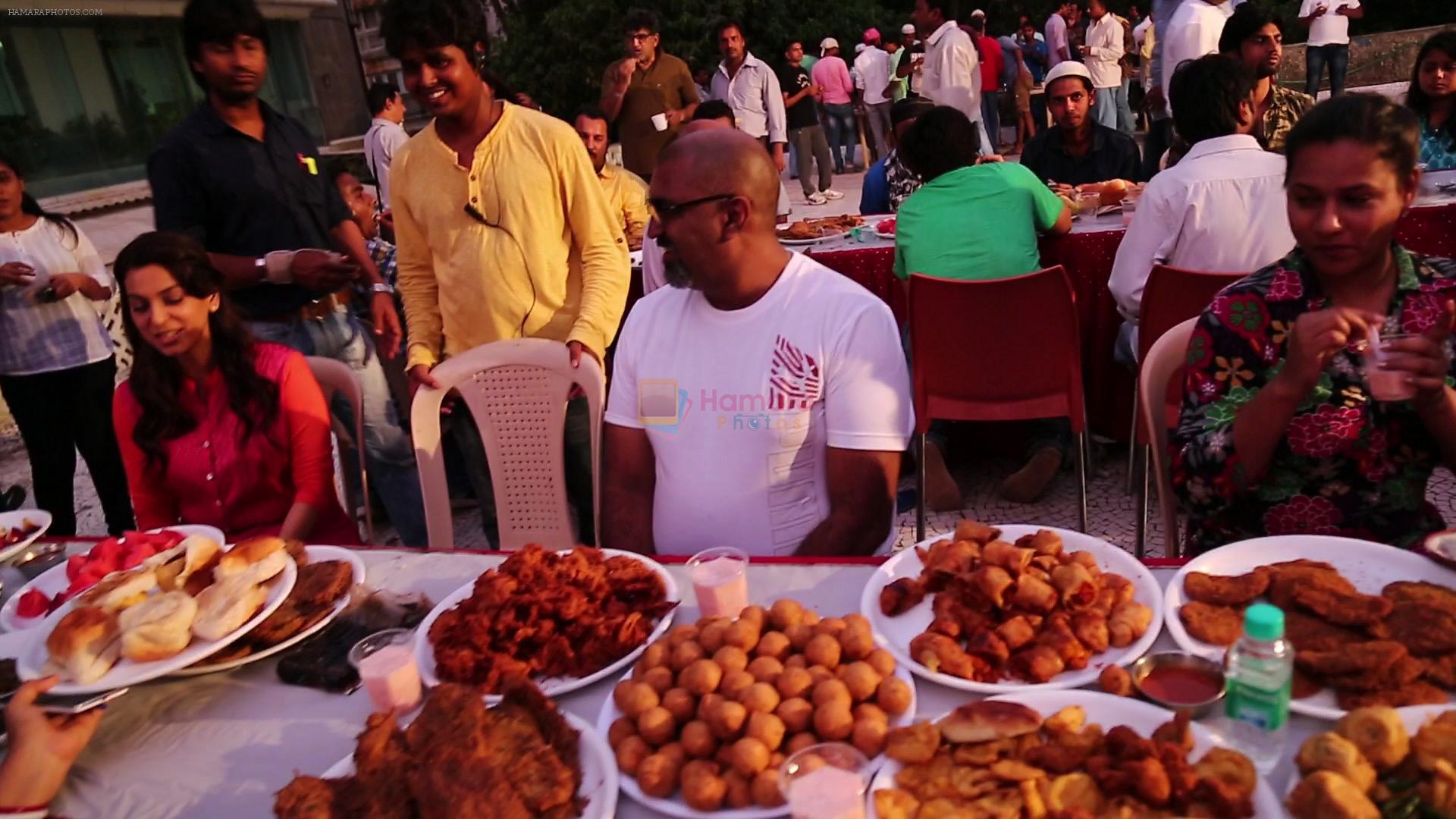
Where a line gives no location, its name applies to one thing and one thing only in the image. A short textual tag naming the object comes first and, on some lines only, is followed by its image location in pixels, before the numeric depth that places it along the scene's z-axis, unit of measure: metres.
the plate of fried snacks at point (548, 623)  1.55
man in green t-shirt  3.96
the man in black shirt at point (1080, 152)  5.46
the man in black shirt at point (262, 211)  3.14
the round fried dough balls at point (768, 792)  1.17
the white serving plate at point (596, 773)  1.22
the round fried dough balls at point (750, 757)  1.19
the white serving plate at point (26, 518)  2.40
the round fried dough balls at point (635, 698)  1.31
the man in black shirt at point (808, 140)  11.38
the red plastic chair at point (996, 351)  3.28
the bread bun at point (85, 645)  1.62
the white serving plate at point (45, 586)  1.95
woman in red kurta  2.57
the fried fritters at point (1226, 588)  1.46
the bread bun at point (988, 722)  1.20
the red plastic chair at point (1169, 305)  3.03
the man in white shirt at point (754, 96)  9.95
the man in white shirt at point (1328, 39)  10.77
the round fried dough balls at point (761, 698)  1.24
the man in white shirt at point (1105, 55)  10.57
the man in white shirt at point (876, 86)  12.35
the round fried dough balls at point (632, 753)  1.27
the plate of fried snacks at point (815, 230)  5.21
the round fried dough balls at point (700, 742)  1.24
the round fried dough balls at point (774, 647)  1.35
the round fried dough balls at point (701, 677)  1.29
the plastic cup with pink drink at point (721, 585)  1.62
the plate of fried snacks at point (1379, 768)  1.02
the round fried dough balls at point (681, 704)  1.29
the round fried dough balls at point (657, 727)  1.28
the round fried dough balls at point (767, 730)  1.21
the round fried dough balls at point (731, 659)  1.32
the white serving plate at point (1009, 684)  1.37
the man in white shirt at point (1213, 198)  3.39
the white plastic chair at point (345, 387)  2.91
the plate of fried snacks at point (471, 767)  1.18
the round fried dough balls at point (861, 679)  1.29
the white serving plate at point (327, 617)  1.68
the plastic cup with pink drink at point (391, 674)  1.49
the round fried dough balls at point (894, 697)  1.29
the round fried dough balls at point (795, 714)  1.24
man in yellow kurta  2.89
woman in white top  4.08
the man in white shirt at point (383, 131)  6.68
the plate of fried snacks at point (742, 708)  1.20
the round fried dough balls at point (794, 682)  1.27
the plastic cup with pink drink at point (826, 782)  1.09
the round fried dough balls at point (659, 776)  1.23
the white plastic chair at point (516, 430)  2.83
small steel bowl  1.32
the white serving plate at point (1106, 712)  1.17
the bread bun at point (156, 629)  1.63
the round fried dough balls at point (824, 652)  1.32
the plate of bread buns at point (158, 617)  1.63
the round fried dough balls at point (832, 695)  1.26
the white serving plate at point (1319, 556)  1.47
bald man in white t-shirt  2.10
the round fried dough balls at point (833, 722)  1.23
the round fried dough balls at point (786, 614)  1.44
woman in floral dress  1.73
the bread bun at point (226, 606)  1.68
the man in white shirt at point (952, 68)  8.80
